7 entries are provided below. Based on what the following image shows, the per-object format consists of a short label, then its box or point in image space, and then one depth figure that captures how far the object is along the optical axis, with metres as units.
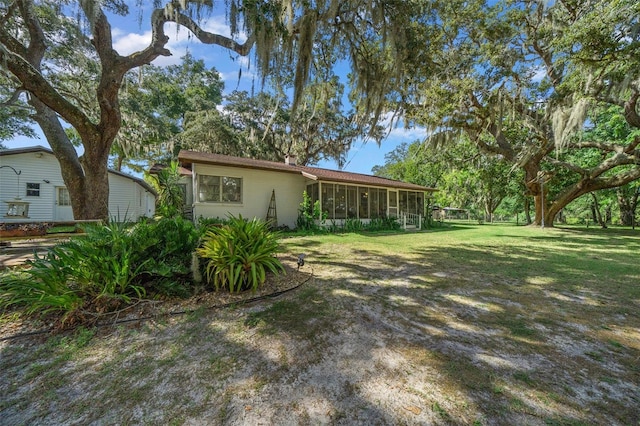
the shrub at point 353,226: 11.98
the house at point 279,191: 10.22
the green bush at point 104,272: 2.69
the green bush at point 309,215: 11.30
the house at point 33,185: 10.95
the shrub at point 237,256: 3.35
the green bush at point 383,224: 12.84
